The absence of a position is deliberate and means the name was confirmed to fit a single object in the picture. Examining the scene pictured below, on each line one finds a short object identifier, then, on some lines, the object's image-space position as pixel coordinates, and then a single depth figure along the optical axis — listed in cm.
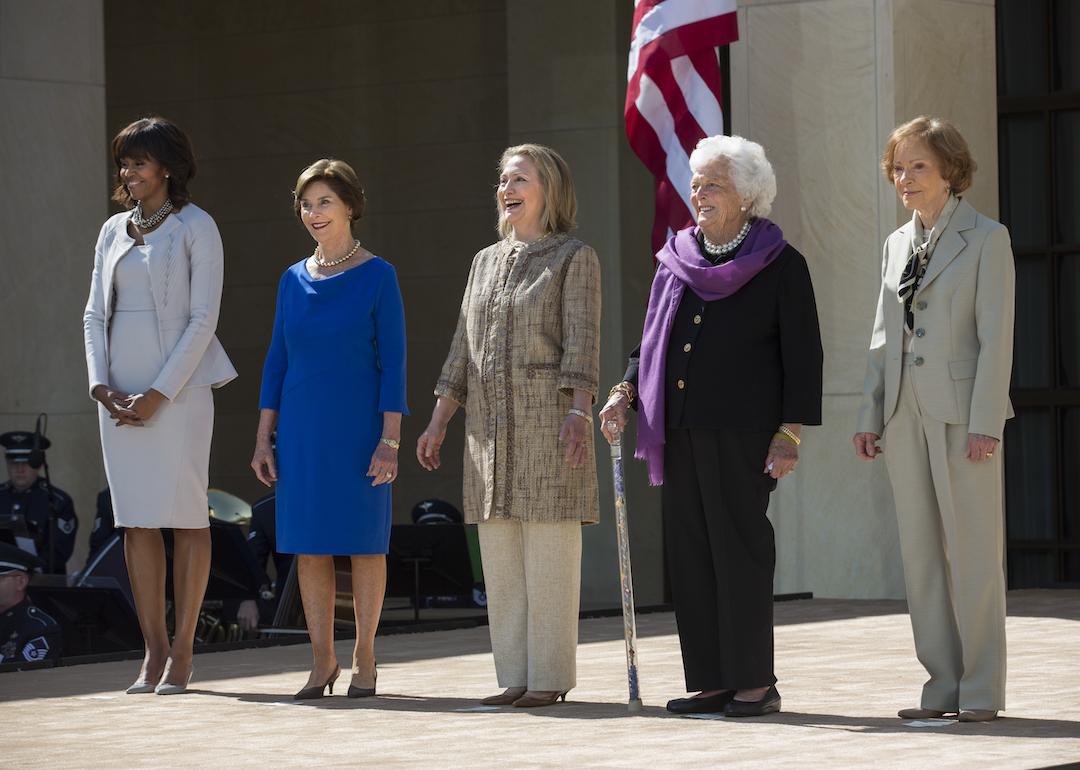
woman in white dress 1418
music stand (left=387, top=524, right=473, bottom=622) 2359
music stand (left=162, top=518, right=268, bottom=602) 2162
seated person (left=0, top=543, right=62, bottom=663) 1805
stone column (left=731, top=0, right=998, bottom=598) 2256
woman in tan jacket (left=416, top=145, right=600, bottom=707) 1283
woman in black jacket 1202
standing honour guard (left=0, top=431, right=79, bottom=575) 2392
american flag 2308
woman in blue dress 1361
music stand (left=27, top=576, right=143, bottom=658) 1897
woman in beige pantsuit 1175
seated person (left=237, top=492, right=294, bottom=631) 2141
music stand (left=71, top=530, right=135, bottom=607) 2058
